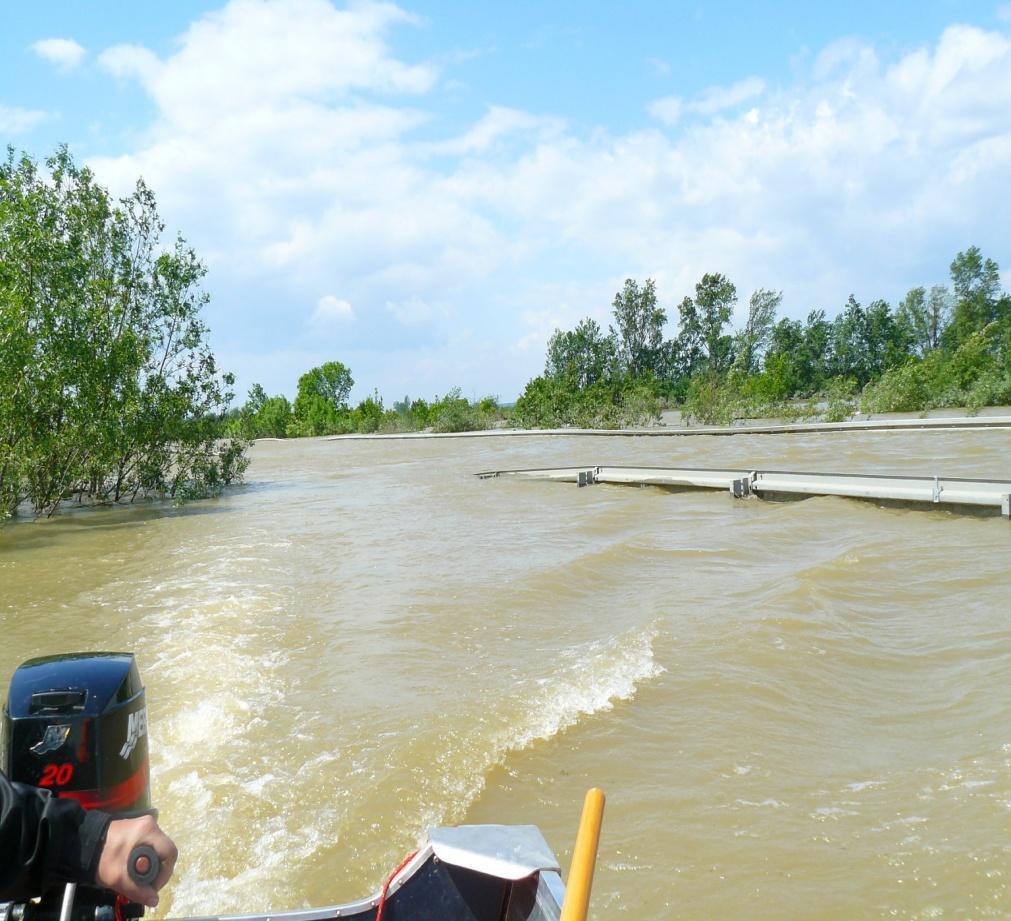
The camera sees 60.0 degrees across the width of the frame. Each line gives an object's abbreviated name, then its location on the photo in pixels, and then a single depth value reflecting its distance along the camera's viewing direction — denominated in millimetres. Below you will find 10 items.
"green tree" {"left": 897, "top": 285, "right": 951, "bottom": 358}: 56562
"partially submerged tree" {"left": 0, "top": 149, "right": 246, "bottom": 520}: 13031
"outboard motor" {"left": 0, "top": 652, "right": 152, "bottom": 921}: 2041
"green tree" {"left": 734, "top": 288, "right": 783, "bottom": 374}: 55438
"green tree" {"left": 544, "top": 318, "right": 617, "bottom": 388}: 53812
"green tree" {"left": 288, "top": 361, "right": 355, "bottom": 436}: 60906
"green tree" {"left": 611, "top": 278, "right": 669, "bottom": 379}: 58125
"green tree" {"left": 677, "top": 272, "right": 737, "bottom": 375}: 56688
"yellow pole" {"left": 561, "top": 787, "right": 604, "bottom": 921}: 1363
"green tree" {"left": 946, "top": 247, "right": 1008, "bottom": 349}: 53125
